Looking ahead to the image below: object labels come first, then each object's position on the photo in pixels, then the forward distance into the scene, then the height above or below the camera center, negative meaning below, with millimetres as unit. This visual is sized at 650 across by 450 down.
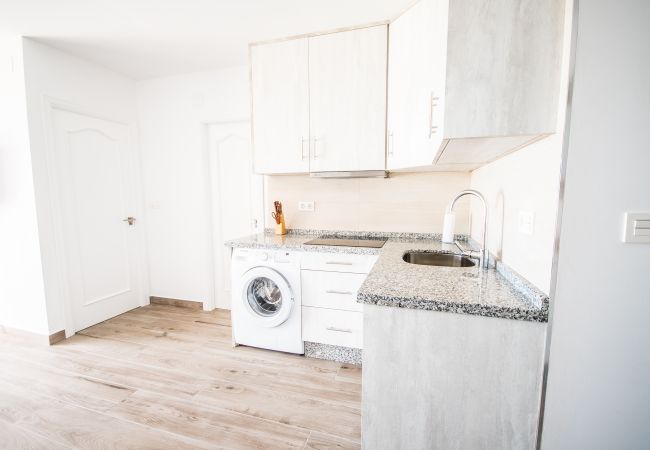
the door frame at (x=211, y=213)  2936 -180
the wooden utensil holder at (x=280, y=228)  2564 -293
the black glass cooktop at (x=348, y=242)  2109 -366
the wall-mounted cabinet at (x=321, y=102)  2008 +707
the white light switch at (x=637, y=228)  866 -95
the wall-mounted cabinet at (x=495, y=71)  920 +428
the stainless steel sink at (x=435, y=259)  1814 -414
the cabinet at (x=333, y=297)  2006 -734
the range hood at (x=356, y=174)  2152 +173
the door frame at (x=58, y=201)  2342 -51
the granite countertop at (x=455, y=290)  933 -358
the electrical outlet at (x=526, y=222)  1039 -97
